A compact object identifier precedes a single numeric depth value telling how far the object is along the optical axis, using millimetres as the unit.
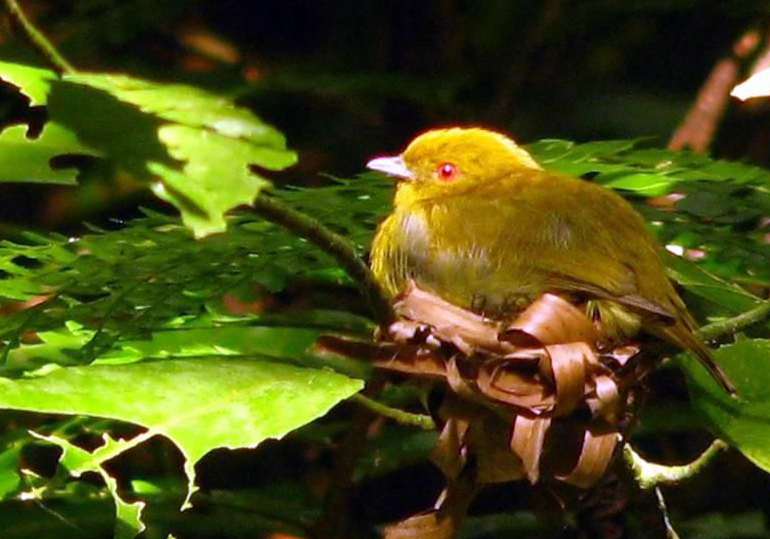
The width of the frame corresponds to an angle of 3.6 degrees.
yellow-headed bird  2542
